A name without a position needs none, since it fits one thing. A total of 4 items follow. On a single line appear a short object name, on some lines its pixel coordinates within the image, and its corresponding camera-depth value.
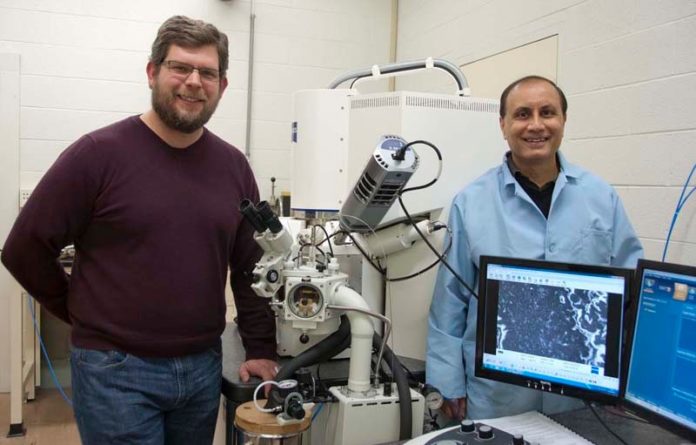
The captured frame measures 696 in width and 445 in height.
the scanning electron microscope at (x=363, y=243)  1.32
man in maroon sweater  1.24
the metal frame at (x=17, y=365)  2.63
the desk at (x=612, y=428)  1.15
